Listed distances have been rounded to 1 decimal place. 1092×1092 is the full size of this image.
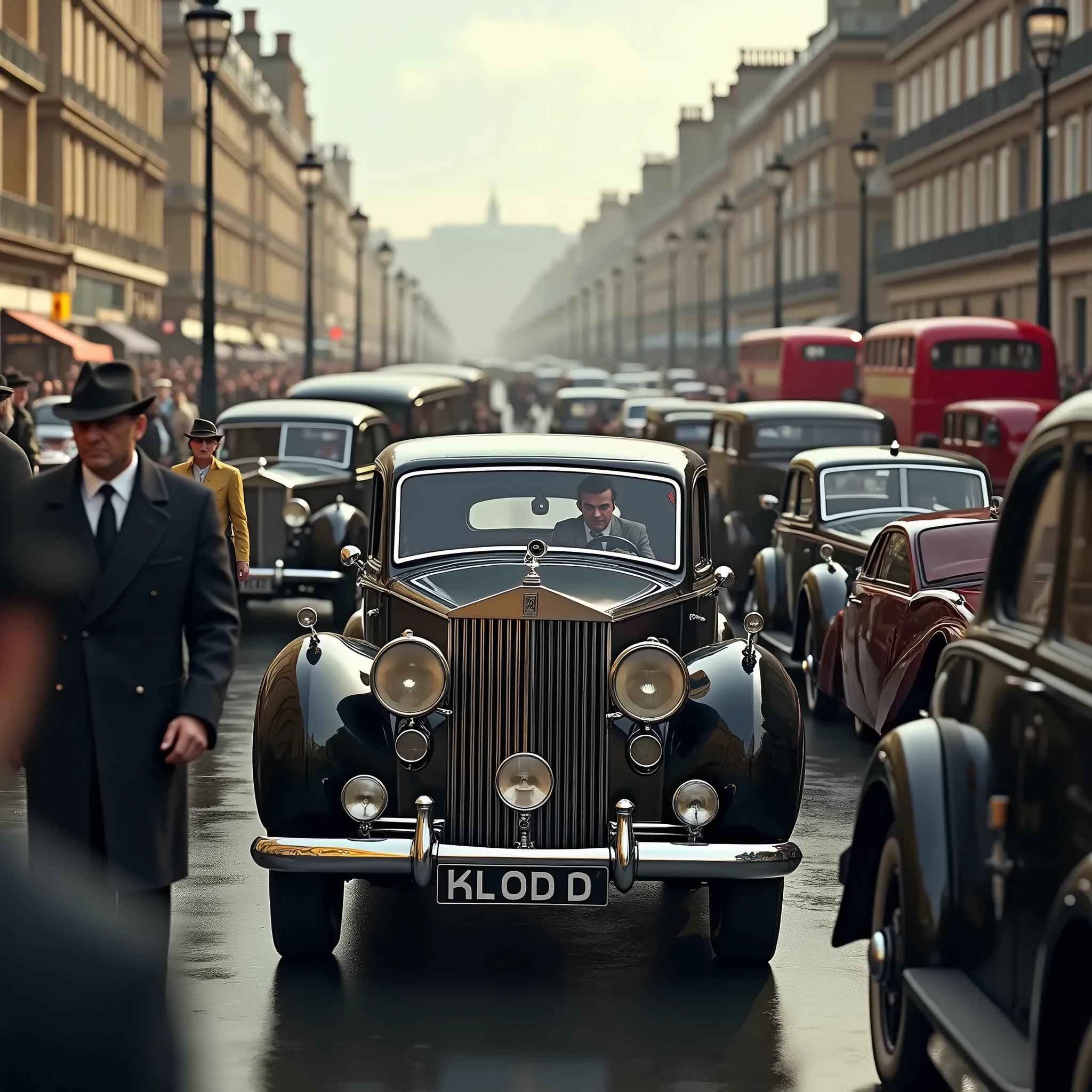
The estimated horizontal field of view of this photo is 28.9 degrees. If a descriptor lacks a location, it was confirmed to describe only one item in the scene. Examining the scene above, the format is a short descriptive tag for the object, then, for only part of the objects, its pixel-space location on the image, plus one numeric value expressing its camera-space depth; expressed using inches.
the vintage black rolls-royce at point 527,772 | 271.7
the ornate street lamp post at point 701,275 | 2492.6
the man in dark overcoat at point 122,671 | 219.3
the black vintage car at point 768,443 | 775.1
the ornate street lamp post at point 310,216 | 1507.1
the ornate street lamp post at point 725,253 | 2121.1
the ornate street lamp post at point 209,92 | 1014.4
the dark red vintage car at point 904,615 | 409.1
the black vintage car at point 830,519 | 535.5
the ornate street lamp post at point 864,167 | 1488.7
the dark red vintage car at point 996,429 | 1056.8
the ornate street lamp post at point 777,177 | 1742.1
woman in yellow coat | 531.5
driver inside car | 336.8
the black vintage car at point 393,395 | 986.1
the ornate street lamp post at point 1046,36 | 1019.3
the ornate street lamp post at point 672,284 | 2667.3
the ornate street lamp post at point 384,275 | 2199.4
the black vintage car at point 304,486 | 689.6
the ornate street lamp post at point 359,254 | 1950.1
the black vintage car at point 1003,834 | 177.8
